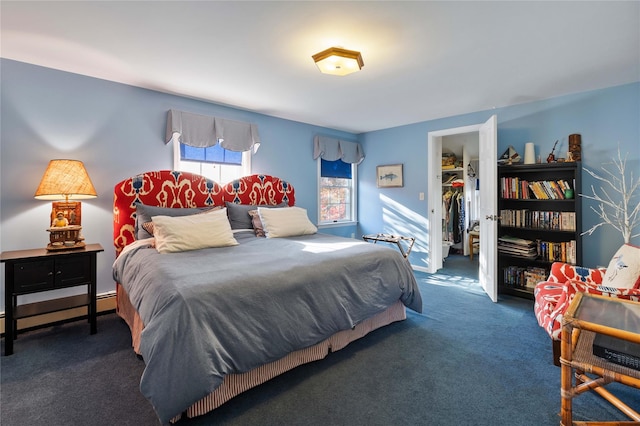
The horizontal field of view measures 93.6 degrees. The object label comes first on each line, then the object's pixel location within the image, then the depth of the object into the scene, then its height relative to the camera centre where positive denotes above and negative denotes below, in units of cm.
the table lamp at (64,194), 248 +17
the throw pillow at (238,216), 349 -4
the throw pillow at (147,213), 285 +0
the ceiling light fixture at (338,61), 221 +117
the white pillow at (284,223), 329 -11
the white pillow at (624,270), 202 -41
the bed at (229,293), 145 -50
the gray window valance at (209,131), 334 +98
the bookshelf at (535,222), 323 -12
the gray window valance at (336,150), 480 +106
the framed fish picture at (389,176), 490 +61
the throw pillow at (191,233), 250 -17
